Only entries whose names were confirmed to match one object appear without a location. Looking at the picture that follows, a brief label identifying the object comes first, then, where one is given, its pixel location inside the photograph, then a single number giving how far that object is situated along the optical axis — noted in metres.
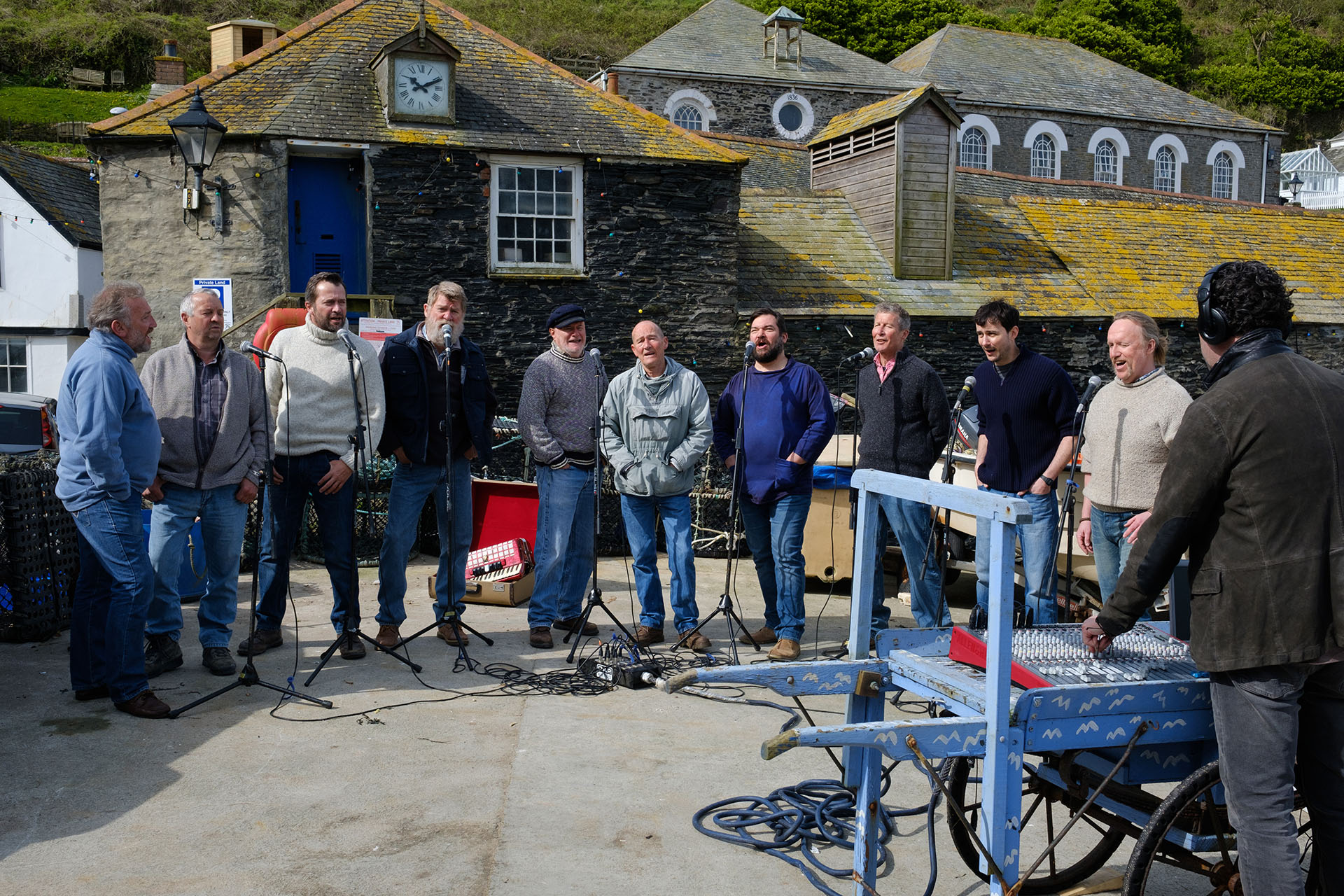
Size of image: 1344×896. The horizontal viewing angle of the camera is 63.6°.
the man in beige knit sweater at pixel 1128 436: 5.25
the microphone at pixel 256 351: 5.63
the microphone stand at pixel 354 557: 5.85
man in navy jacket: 6.24
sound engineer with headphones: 2.76
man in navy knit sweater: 5.59
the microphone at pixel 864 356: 6.24
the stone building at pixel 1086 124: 34.31
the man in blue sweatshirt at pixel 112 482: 4.81
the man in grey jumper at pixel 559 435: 6.48
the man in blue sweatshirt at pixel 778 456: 6.31
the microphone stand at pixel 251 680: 5.20
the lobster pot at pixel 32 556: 6.18
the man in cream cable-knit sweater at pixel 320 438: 5.95
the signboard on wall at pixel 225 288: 12.56
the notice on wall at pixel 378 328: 11.85
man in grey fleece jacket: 5.45
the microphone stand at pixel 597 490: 6.20
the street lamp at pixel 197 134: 11.77
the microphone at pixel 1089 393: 5.07
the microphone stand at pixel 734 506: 6.27
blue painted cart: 2.80
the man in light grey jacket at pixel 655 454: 6.46
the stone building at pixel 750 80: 30.91
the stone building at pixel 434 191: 12.85
